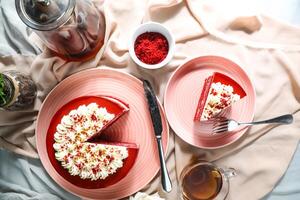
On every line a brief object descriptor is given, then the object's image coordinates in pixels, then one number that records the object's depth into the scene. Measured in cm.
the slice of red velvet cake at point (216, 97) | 114
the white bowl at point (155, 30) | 117
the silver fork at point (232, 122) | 117
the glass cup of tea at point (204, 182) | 120
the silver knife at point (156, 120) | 117
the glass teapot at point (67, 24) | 101
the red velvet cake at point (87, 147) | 113
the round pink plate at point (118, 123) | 120
